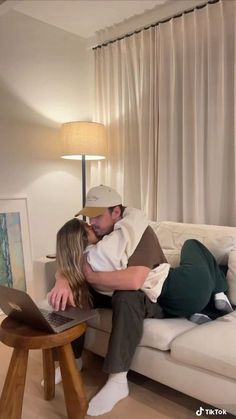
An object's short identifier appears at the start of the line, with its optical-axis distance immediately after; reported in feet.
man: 5.53
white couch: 4.94
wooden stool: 4.66
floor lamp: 9.90
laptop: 4.61
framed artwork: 9.53
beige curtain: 8.77
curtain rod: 8.87
